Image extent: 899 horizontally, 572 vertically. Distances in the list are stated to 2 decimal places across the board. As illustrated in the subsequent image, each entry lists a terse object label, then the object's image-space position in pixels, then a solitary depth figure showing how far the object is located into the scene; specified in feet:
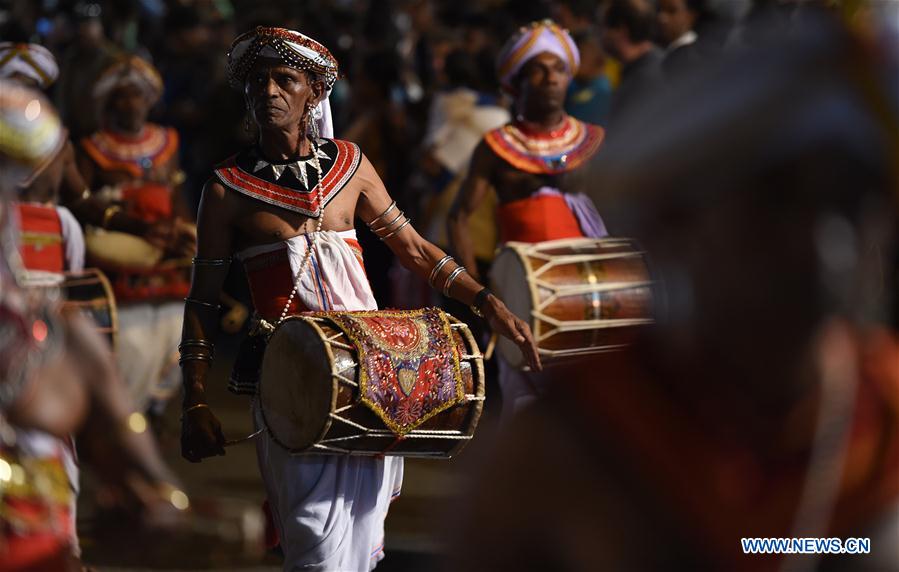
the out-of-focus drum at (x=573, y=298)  43.90
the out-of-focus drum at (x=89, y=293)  46.87
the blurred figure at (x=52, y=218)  47.51
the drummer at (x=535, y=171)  47.30
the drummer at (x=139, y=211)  56.51
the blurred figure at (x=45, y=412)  17.13
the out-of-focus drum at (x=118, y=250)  56.12
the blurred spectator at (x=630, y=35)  55.98
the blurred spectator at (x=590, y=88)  59.64
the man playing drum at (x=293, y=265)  29.58
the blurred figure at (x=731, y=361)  10.95
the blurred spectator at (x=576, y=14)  69.00
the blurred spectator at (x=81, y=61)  75.60
